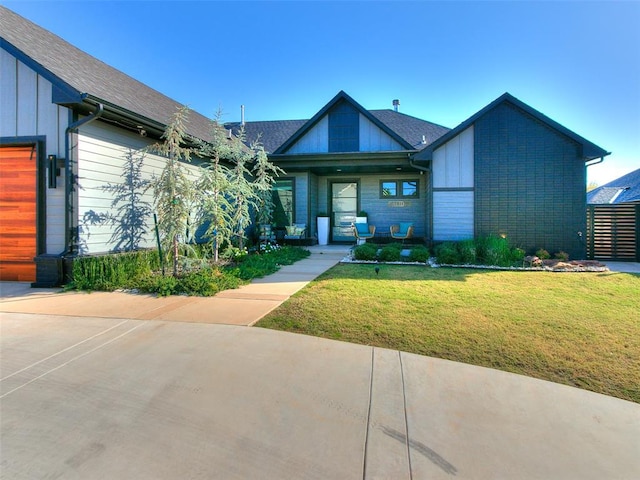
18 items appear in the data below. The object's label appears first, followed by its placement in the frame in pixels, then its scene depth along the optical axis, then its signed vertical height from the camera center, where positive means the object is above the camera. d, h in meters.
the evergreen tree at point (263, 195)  9.30 +1.51
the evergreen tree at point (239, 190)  8.17 +1.30
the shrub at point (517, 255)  8.75 -0.30
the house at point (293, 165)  6.15 +2.13
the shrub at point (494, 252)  8.37 -0.23
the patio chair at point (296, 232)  11.97 +0.39
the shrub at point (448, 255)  8.42 -0.31
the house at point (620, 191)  16.34 +3.09
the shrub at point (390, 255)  8.88 -0.32
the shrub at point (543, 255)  9.18 -0.31
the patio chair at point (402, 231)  11.39 +0.46
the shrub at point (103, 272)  5.78 -0.55
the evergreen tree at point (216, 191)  7.06 +1.13
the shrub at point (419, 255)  8.72 -0.31
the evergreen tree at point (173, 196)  6.28 +0.90
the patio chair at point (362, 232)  12.05 +0.40
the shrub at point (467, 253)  8.47 -0.25
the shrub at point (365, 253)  8.92 -0.27
